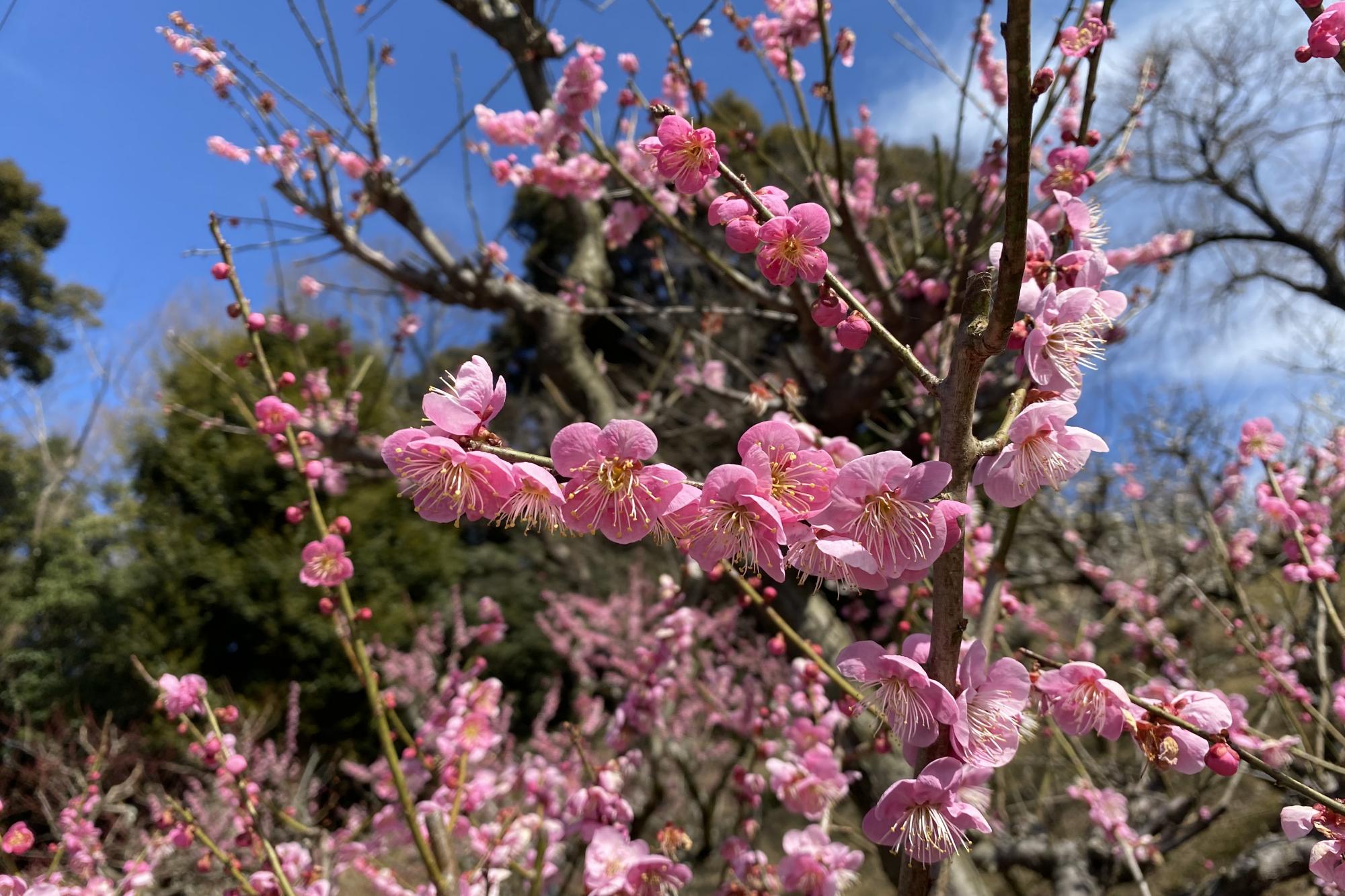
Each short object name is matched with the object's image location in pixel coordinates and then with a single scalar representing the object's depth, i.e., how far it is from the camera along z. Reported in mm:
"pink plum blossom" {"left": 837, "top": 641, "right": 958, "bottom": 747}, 176
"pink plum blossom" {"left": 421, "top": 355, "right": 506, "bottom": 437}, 184
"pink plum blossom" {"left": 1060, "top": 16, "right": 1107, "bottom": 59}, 304
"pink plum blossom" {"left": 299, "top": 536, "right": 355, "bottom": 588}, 280
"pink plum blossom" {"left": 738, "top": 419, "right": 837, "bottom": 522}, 185
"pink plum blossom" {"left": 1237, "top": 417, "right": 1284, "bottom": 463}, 360
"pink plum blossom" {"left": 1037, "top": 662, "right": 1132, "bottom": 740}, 198
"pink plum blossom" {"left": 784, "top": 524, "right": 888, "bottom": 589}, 180
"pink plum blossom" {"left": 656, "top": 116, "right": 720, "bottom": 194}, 198
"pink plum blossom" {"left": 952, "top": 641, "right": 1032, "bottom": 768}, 184
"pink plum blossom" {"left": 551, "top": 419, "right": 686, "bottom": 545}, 183
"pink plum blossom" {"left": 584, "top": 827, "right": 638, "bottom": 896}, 261
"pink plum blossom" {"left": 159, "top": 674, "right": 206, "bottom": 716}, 296
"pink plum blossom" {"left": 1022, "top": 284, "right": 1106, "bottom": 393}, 188
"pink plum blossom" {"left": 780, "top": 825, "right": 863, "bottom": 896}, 296
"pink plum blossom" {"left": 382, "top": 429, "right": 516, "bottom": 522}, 187
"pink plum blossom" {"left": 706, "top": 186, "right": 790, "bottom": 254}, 192
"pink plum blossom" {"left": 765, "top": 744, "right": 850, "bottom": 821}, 314
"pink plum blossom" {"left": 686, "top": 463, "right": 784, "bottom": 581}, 176
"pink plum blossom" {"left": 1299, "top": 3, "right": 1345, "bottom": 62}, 204
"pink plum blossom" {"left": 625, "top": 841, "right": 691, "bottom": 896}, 259
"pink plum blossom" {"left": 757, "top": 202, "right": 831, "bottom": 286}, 190
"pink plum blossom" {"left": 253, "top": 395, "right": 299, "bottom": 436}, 283
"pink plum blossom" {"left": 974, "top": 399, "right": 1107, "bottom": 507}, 180
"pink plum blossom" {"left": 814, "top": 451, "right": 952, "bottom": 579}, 172
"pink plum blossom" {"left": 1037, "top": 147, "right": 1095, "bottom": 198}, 268
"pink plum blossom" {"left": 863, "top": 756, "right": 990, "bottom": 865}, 179
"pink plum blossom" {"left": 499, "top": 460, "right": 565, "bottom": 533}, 191
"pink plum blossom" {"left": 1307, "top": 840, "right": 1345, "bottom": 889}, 195
